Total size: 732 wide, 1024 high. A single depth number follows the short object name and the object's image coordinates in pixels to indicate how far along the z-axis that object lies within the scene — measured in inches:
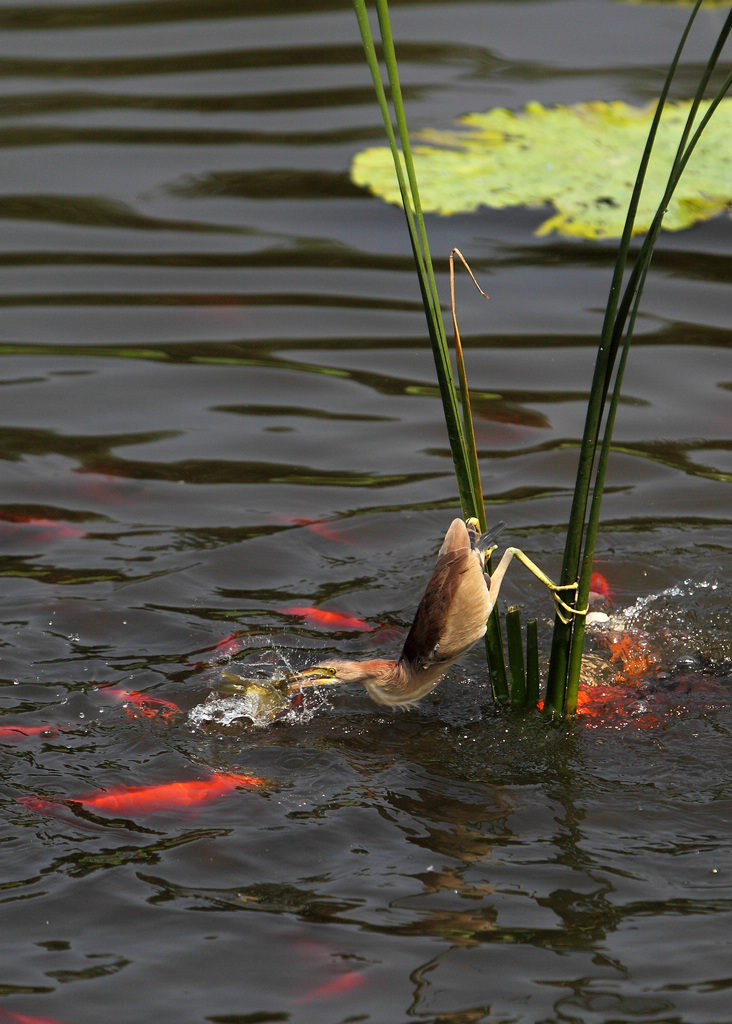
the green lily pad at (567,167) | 472.7
